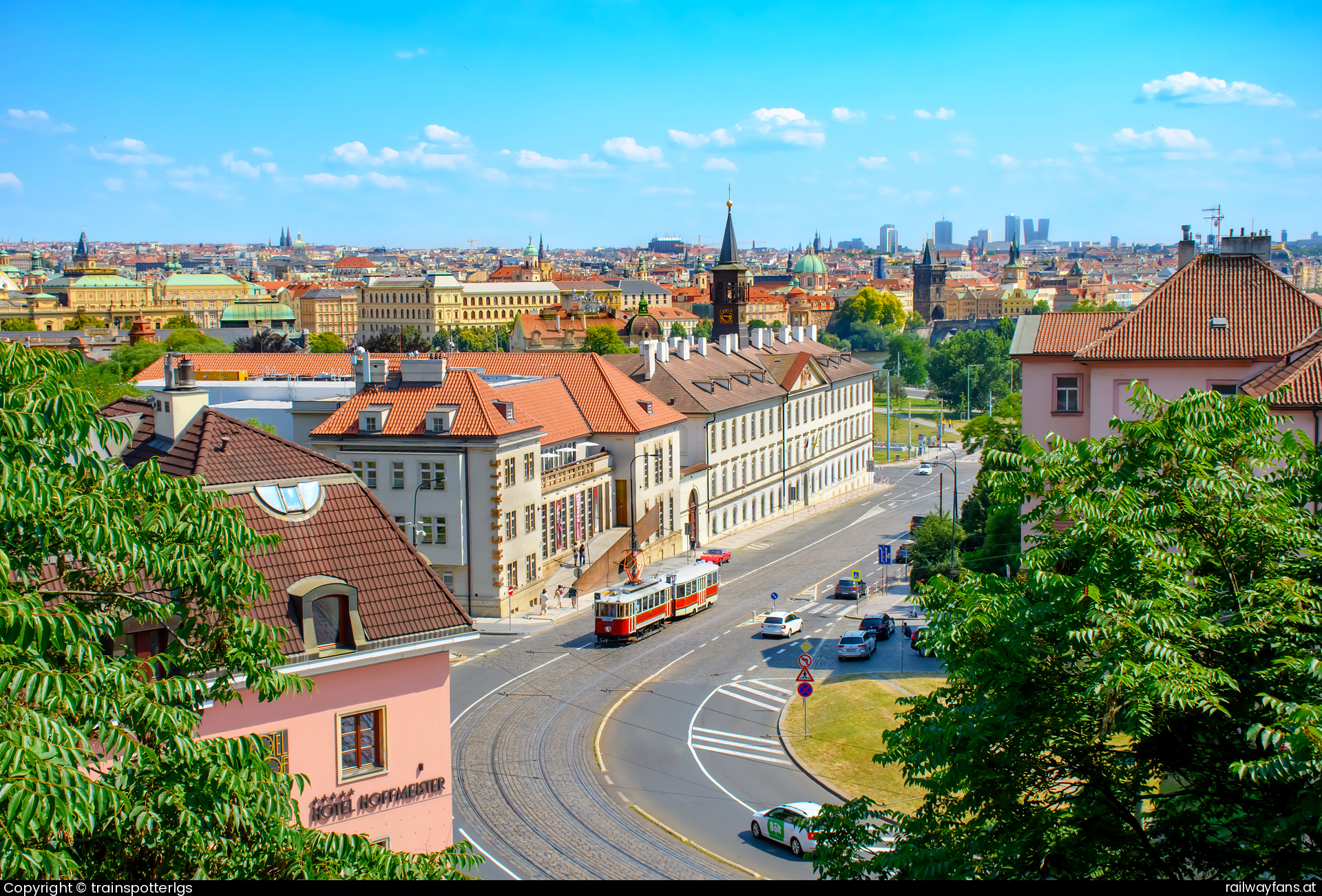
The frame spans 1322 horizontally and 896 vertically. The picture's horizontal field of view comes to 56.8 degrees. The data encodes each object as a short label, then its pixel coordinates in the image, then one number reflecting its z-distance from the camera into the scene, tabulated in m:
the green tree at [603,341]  174.25
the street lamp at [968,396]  157.62
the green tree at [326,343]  175.00
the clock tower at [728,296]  113.75
